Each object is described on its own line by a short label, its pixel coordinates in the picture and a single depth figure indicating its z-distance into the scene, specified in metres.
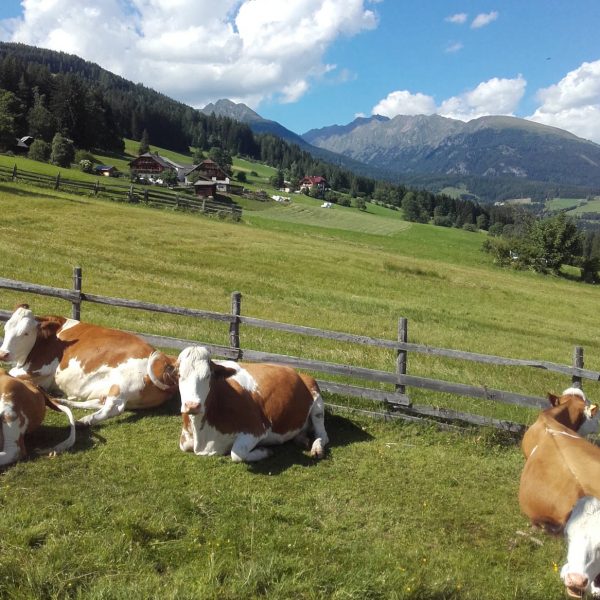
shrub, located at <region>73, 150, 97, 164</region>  81.68
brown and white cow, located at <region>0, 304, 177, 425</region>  7.51
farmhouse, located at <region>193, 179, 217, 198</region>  79.25
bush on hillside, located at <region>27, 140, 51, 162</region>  69.81
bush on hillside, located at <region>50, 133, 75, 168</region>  68.69
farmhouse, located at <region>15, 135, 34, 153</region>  75.69
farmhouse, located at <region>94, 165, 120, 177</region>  75.69
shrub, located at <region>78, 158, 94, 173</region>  71.44
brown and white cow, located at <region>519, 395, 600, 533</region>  4.98
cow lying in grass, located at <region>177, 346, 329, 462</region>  6.25
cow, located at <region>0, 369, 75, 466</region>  5.92
